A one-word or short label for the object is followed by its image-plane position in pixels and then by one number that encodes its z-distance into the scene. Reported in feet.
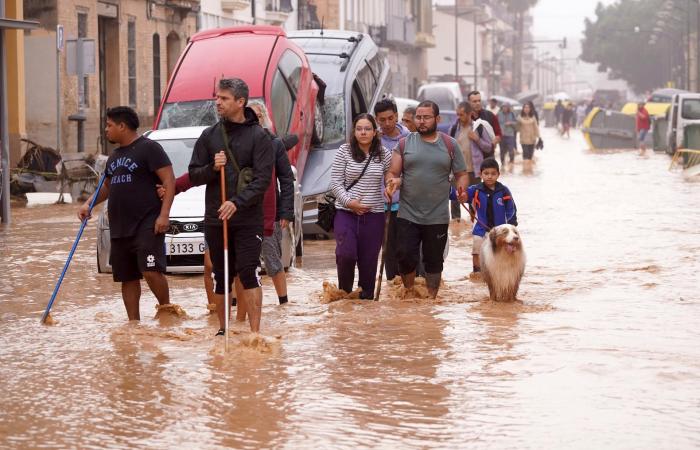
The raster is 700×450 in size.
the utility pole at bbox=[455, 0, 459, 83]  328.45
